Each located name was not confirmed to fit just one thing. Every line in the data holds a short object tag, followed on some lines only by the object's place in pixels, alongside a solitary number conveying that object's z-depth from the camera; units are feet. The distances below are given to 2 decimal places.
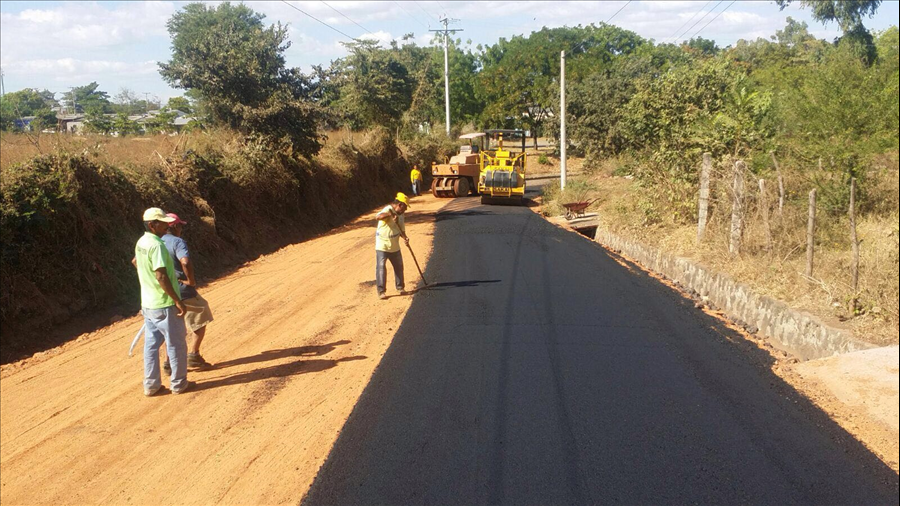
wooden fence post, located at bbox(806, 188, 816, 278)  21.66
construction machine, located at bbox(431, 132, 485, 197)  97.95
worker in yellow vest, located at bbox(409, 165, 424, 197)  99.17
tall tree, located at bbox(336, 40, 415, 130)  118.83
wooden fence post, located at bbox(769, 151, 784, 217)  26.11
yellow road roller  86.58
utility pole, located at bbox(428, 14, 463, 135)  143.02
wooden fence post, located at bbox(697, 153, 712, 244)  36.27
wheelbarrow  68.54
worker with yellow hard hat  32.65
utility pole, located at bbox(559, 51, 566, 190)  85.10
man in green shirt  20.59
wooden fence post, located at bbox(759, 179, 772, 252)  27.71
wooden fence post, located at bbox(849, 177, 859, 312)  18.80
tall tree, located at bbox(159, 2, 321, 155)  58.44
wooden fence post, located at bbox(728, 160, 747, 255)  31.23
